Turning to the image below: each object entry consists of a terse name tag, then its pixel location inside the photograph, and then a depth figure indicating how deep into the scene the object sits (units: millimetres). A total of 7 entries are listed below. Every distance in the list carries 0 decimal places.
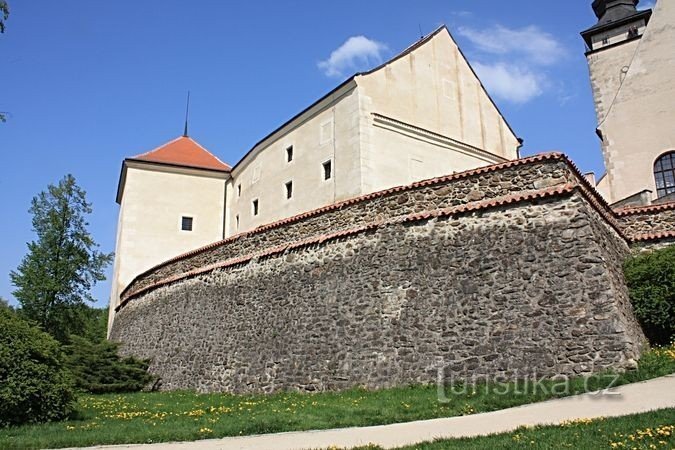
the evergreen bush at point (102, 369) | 16469
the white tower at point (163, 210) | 29391
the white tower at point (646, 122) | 22188
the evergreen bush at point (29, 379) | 9945
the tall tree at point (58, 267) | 28172
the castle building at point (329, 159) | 21859
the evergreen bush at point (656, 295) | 11734
